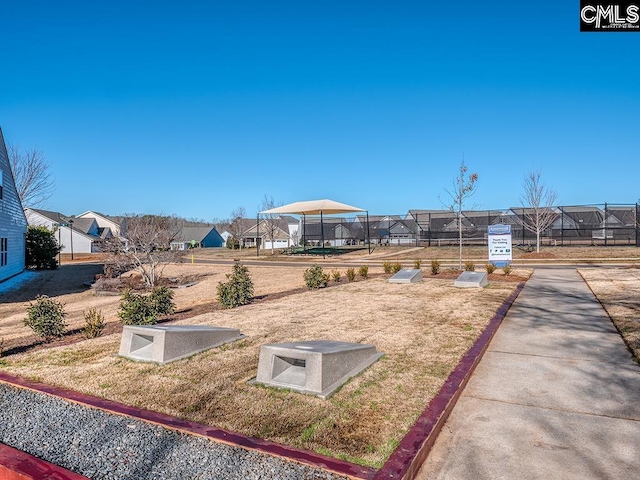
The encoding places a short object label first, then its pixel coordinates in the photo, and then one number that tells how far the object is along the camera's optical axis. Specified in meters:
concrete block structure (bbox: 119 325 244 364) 5.28
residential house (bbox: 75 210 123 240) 59.24
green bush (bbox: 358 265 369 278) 14.72
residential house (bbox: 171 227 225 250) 69.99
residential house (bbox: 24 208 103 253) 43.59
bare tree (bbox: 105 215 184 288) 16.00
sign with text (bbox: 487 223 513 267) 16.61
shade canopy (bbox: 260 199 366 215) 30.30
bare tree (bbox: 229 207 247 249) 57.78
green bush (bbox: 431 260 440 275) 15.05
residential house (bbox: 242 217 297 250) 56.79
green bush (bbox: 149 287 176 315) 8.20
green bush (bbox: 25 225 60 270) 25.42
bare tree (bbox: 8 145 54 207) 38.78
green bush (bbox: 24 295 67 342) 7.07
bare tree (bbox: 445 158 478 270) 16.17
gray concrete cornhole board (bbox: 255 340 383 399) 4.21
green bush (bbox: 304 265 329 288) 12.41
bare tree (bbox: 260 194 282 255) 48.76
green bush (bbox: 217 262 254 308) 9.48
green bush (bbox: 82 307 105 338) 6.98
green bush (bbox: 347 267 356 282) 13.99
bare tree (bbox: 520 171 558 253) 25.34
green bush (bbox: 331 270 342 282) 14.28
